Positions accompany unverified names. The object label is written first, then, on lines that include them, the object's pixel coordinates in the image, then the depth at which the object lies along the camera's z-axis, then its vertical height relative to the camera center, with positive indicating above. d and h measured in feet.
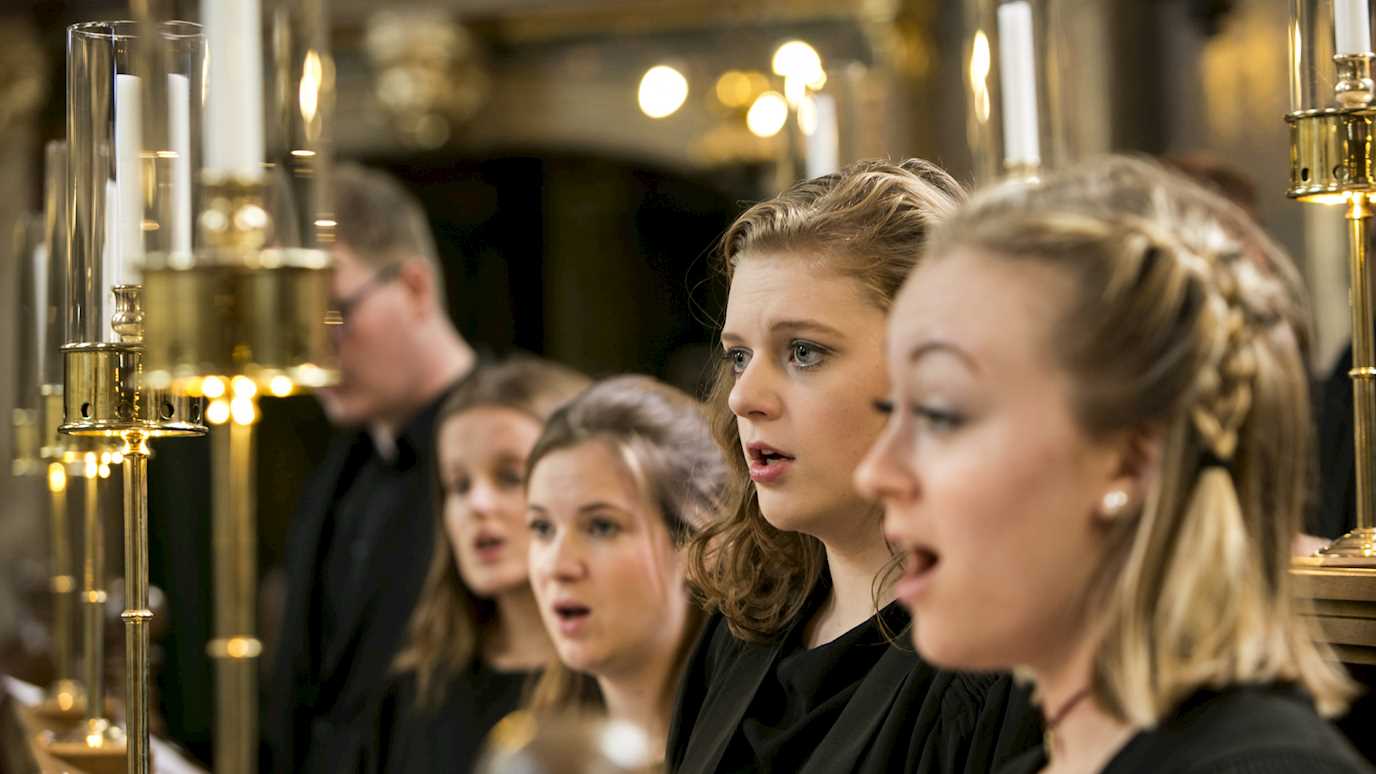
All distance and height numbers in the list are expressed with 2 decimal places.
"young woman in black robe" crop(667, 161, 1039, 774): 13.67 -0.30
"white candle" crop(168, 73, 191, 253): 10.81 +0.90
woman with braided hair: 8.59 -0.24
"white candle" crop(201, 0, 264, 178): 9.38 +0.80
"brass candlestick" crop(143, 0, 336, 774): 9.30 +0.27
